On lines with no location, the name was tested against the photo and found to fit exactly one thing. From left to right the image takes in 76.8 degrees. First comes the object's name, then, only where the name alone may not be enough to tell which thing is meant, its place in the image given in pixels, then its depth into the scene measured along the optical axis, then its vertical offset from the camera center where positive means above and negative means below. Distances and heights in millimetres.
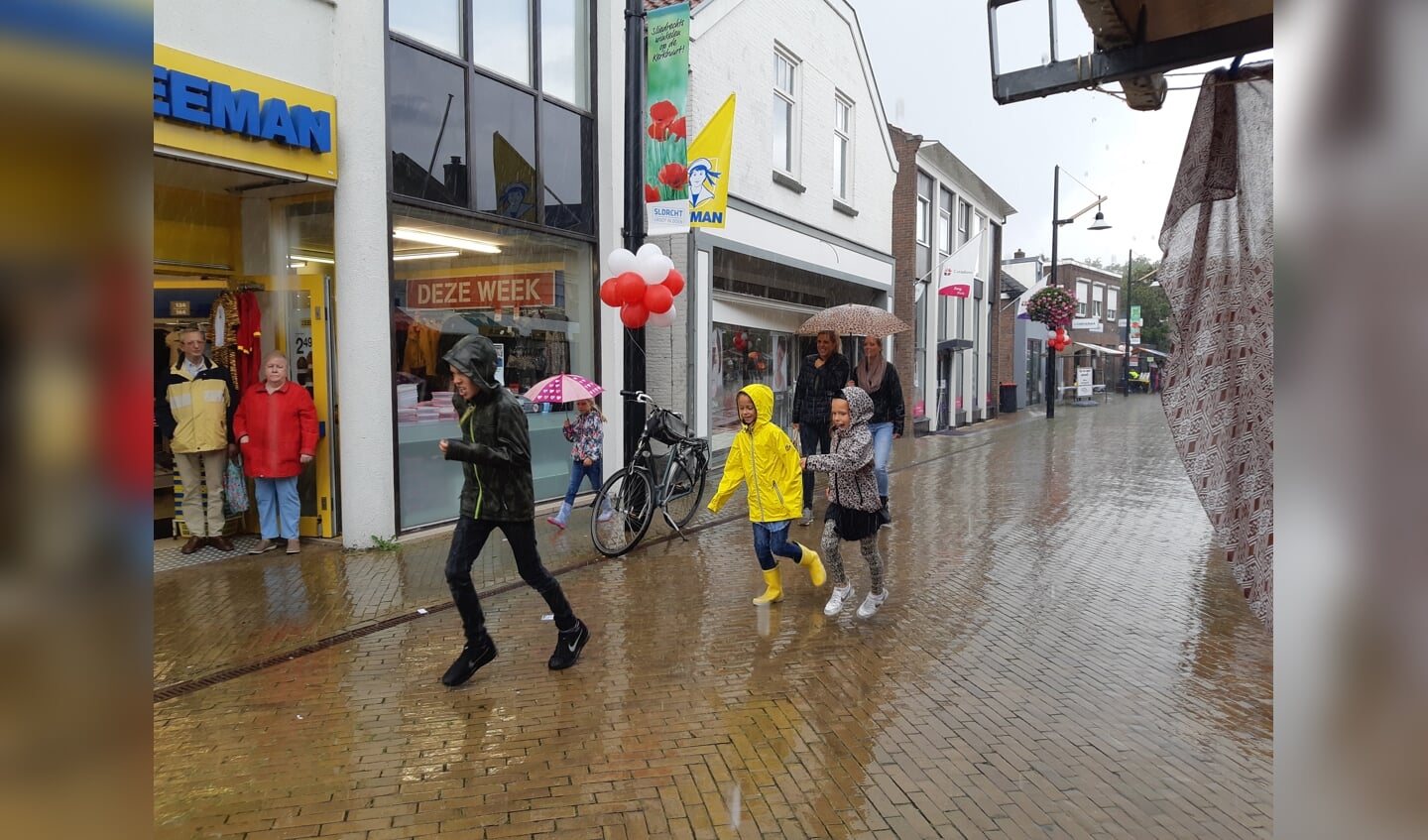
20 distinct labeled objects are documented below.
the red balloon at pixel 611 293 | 8438 +921
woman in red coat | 7582 -313
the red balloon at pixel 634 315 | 8430 +701
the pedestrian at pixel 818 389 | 8719 +8
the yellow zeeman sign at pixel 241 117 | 6348 +2069
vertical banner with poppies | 9164 +2633
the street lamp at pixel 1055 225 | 29359 +5775
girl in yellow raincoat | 6043 -572
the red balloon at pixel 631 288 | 8328 +952
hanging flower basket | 29234 +2659
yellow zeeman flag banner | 9680 +2324
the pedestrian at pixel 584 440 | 9008 -501
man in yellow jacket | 7469 -282
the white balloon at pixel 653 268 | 8375 +1138
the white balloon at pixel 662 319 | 8688 +689
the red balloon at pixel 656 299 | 8398 +853
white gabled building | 12258 +3171
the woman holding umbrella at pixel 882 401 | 8383 -107
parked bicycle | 7828 -899
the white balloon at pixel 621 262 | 8406 +1205
